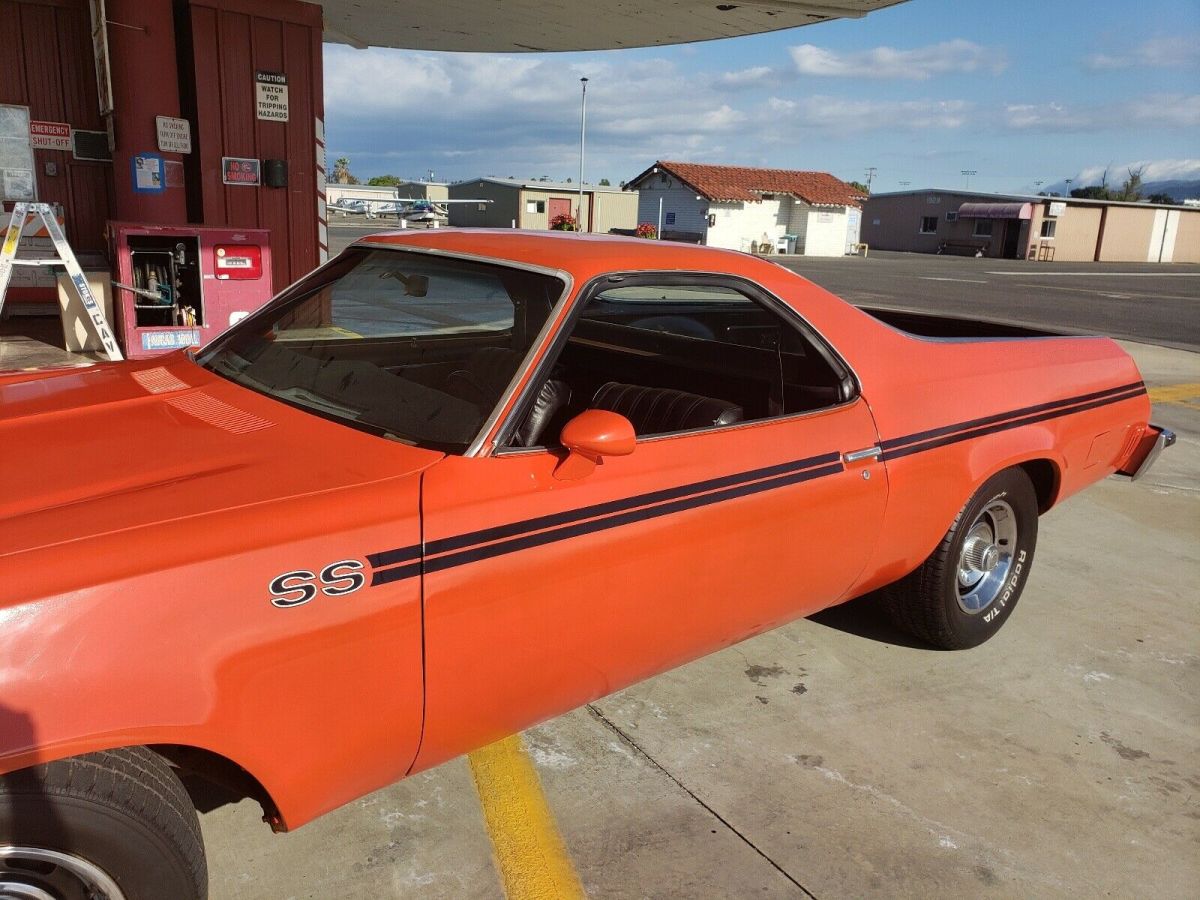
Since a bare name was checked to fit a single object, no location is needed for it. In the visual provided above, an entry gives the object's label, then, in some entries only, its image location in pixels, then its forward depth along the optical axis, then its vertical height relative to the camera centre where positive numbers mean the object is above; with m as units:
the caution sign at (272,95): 8.92 +1.15
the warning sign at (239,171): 8.90 +0.40
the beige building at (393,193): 79.19 +2.39
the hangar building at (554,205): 53.88 +1.29
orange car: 1.60 -0.65
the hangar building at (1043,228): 57.81 +1.20
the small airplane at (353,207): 69.00 +0.82
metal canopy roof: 9.03 +2.18
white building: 48.34 +1.39
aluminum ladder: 6.54 -0.40
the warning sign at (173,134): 8.23 +0.68
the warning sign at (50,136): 8.81 +0.67
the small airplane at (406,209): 55.42 +0.74
